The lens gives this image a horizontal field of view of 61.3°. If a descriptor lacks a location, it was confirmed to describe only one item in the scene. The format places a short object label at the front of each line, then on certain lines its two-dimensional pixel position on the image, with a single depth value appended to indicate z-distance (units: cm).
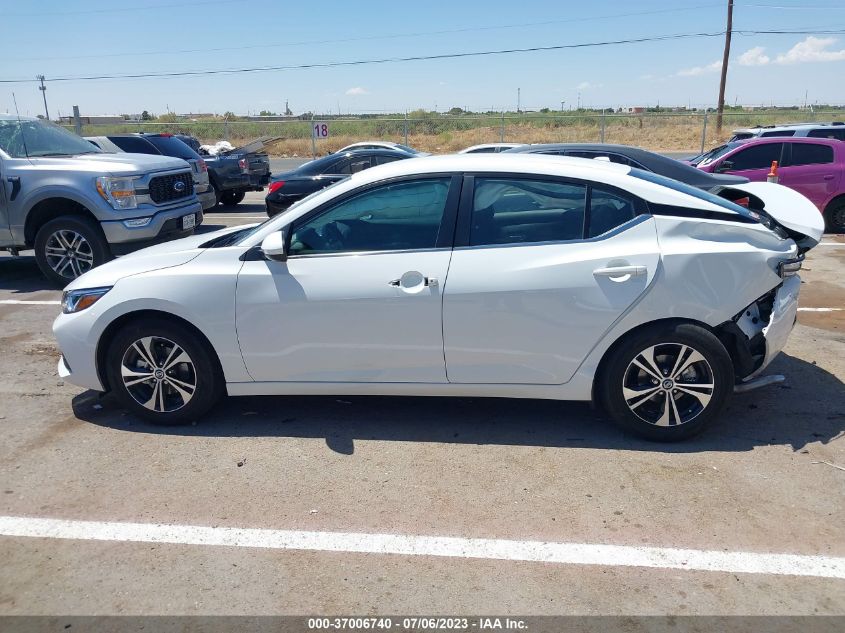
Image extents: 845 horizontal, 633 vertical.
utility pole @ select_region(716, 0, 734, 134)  3341
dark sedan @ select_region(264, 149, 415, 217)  1189
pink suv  1152
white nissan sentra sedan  404
